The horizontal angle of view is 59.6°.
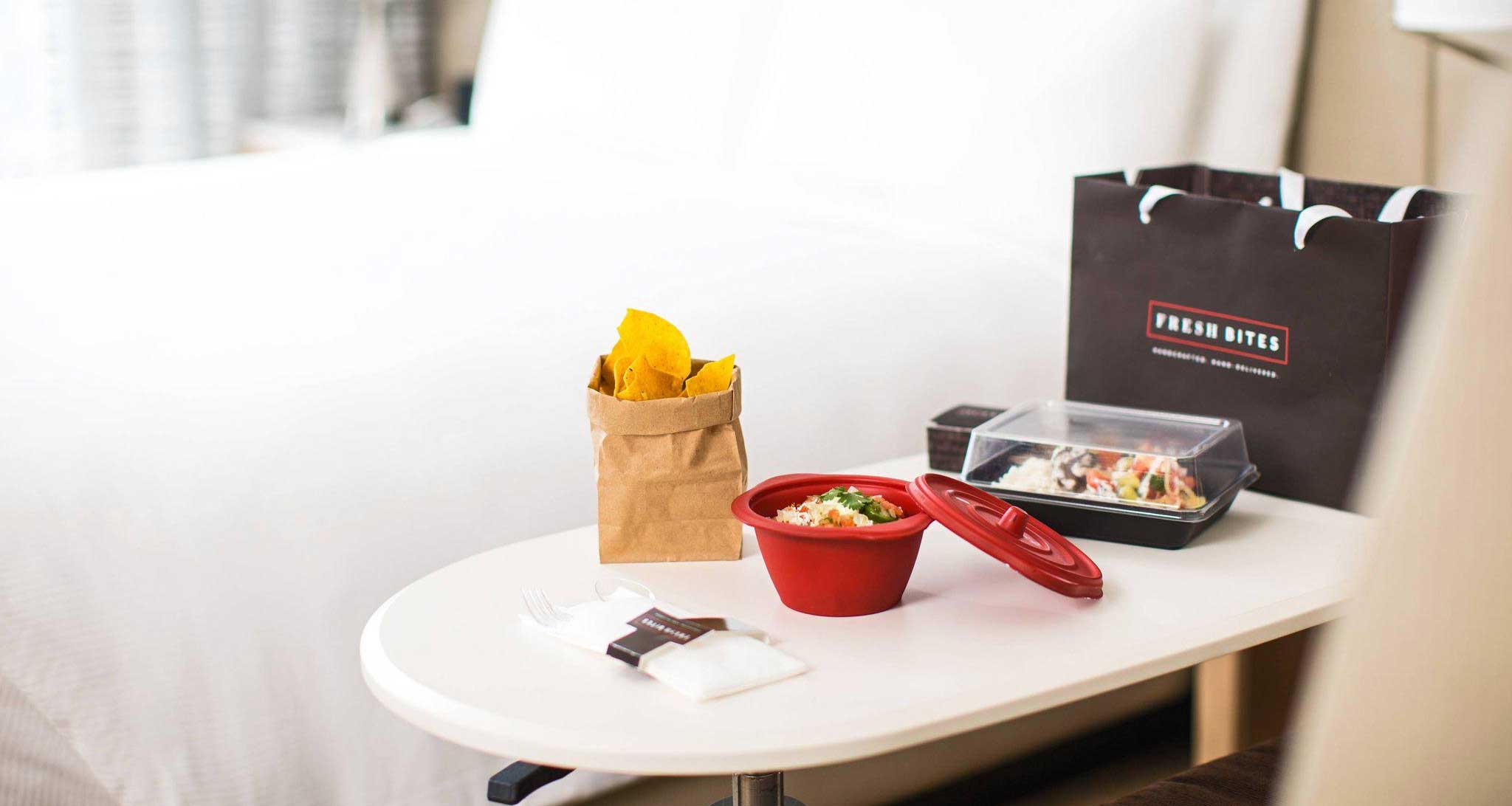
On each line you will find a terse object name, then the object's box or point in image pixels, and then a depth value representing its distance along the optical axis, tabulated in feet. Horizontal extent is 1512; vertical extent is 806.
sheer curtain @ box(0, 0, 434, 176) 10.69
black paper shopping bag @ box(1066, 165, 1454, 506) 3.44
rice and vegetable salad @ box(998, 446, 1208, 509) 3.17
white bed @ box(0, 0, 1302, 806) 3.49
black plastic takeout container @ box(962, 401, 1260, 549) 3.14
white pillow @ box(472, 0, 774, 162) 7.23
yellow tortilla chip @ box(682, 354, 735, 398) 3.15
